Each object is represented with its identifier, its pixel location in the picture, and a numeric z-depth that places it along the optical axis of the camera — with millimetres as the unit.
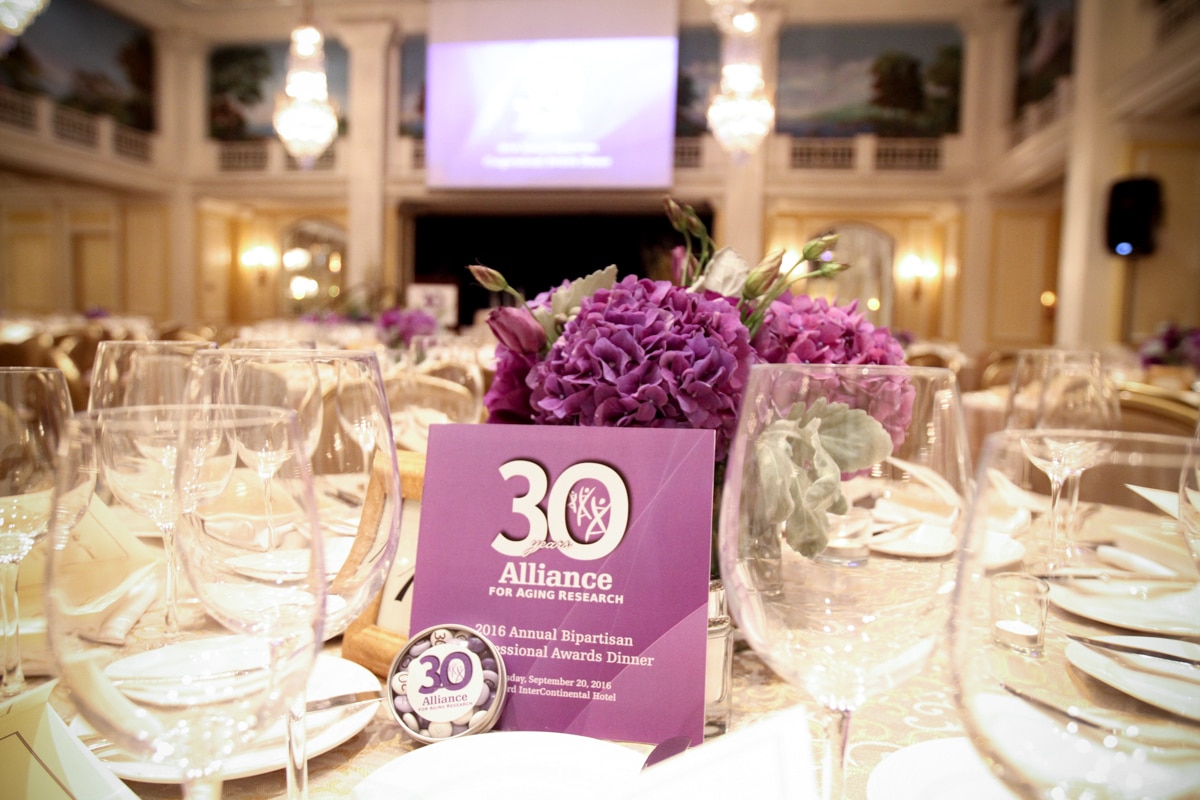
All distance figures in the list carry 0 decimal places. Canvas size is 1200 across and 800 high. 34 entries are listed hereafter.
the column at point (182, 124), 13398
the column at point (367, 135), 12289
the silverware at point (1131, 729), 392
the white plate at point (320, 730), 544
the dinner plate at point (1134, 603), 469
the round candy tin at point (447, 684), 628
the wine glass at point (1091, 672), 386
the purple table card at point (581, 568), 659
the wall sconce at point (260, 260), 14664
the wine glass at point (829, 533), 483
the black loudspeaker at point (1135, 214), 7660
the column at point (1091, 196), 8266
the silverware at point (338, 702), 594
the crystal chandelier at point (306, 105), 6559
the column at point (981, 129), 11375
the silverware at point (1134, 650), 633
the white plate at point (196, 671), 431
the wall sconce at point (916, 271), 13104
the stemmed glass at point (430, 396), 1281
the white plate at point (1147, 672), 500
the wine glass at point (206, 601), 421
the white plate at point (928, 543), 505
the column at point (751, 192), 11602
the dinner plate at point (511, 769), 526
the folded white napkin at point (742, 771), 470
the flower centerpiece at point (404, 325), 4902
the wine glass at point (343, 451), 558
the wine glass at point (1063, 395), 1173
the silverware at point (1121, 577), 489
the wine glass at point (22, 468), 638
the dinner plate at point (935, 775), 528
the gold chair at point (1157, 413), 1802
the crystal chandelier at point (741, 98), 6848
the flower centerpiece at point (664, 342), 748
